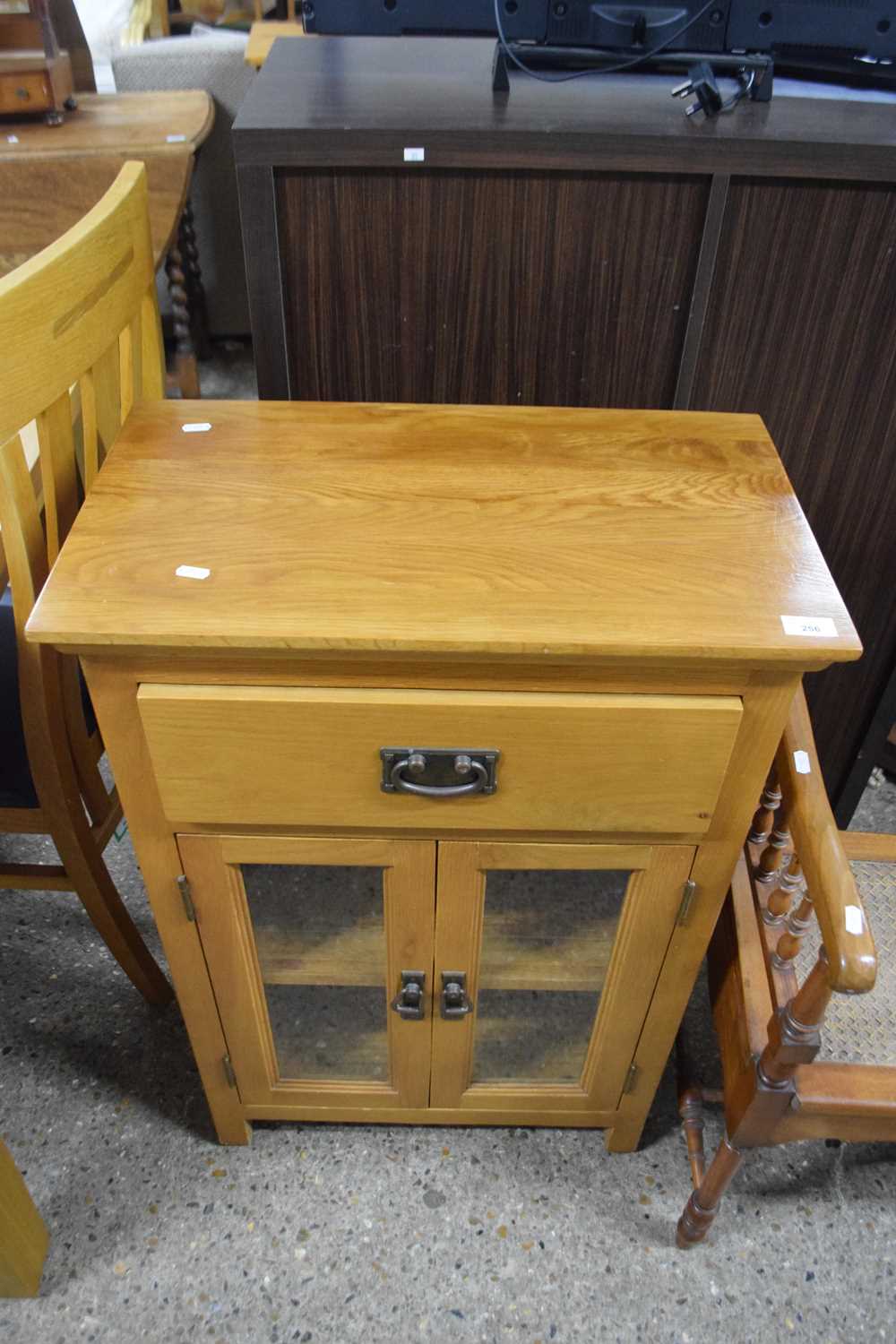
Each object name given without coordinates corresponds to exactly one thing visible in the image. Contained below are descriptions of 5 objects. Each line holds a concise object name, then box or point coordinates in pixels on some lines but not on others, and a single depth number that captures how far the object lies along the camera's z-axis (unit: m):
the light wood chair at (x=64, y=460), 0.80
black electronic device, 1.02
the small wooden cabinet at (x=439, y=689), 0.68
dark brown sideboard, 0.92
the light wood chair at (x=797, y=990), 0.78
